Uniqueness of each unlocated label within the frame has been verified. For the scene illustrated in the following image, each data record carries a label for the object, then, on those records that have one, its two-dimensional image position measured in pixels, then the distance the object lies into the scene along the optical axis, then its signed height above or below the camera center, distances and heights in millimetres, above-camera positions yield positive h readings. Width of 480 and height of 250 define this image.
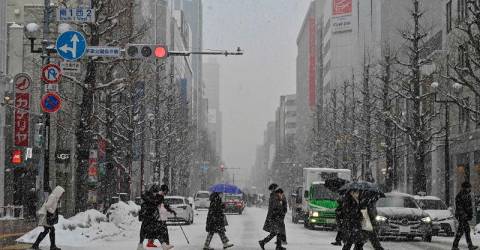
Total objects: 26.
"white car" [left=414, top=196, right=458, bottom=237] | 29688 -2338
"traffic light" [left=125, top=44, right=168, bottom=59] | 21875 +2900
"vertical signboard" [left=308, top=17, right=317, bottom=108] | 142125 +17050
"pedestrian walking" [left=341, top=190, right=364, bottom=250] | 14875 -1231
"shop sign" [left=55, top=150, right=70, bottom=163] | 26188 -64
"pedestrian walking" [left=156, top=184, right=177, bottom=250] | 17891 -1508
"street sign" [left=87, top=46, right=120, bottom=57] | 22078 +2919
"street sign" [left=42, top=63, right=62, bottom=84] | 21428 +2222
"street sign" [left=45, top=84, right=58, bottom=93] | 22359 +1907
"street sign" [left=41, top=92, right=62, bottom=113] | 21328 +1417
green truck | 32688 -2159
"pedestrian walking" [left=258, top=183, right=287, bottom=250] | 19203 -1555
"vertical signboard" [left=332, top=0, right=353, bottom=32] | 104562 +18917
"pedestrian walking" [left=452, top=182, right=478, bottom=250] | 19531 -1359
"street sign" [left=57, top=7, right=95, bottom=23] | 21328 +3802
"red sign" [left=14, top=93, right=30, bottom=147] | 42344 +1588
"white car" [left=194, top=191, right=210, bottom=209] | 65250 -3731
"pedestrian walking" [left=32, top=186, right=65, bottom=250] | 18359 -1405
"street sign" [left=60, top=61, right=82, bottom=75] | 22828 +2551
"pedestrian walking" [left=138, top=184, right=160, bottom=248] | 17938 -1348
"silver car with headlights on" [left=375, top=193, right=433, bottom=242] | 24312 -2102
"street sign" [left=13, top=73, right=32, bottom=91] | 41281 +3857
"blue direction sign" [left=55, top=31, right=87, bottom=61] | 21109 +2945
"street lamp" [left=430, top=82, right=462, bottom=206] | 34109 +636
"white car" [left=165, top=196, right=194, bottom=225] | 35656 -2449
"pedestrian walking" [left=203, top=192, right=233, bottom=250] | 19656 -1670
